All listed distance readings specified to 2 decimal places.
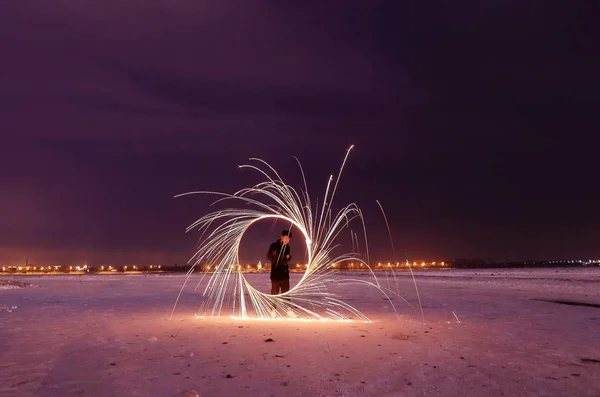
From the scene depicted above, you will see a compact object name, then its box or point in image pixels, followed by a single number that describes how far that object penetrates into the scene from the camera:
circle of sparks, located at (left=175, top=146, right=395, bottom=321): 11.60
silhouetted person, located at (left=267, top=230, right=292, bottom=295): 12.49
